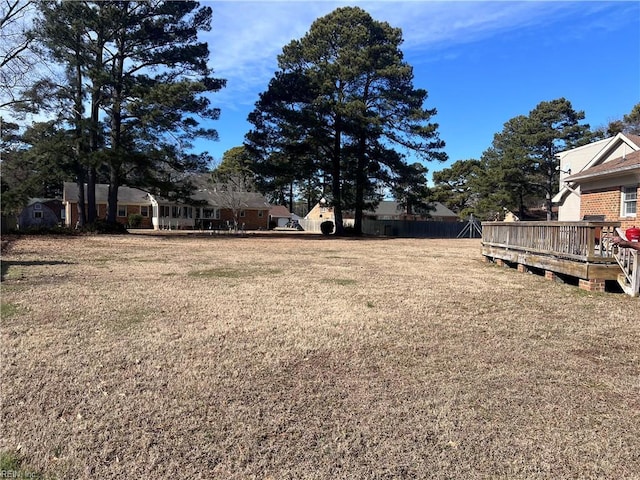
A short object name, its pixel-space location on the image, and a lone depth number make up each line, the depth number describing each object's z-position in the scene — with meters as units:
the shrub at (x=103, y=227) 26.41
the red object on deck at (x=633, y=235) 5.93
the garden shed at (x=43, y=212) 43.25
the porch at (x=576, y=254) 7.77
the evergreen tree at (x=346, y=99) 29.28
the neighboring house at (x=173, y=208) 40.81
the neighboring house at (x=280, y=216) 66.00
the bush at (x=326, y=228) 36.14
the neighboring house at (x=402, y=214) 54.25
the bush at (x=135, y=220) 39.94
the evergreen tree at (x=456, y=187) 56.47
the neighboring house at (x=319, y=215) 59.46
